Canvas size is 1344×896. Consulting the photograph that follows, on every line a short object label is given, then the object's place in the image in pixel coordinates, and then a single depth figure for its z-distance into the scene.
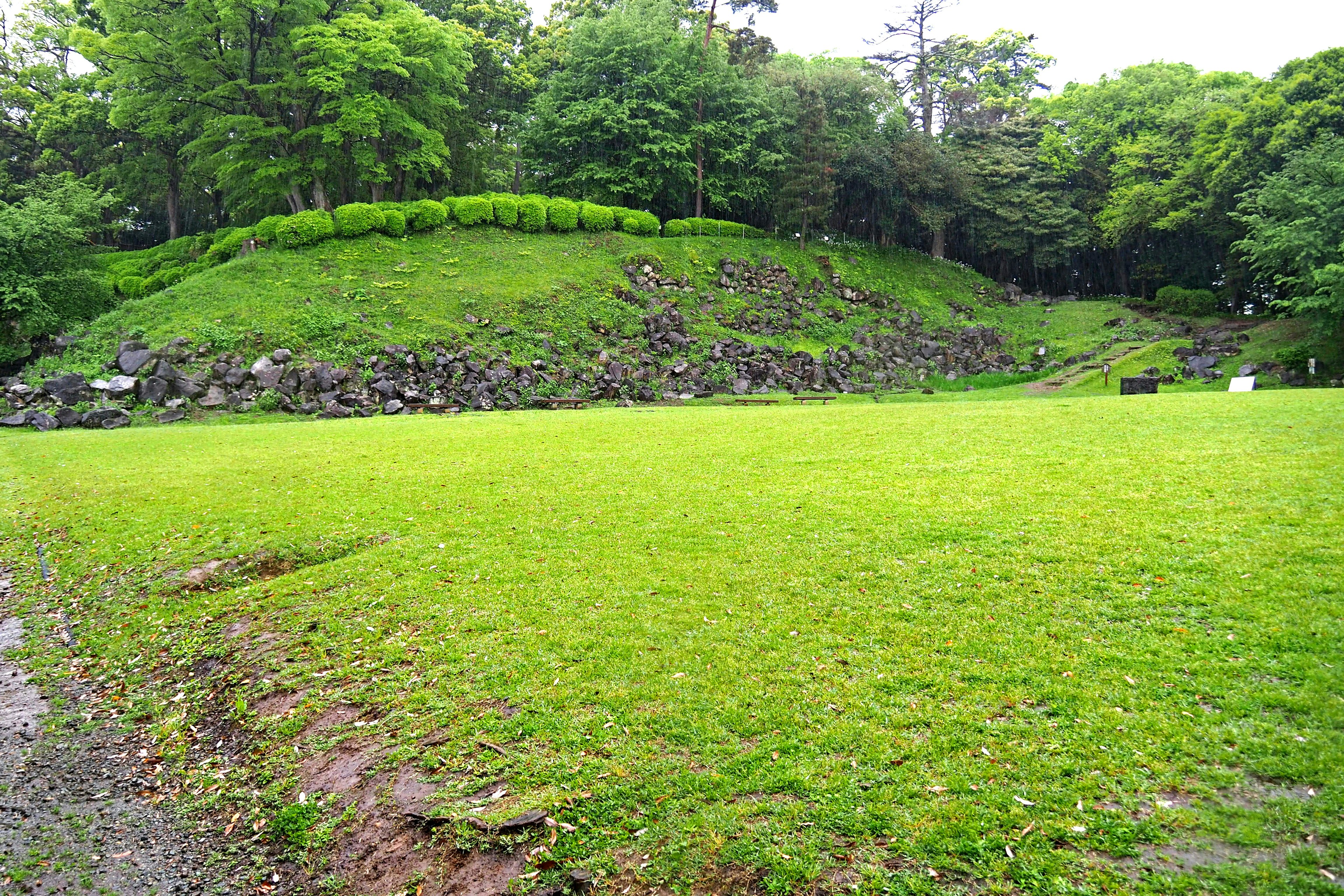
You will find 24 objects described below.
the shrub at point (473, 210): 32.94
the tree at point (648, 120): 37.00
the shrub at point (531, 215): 33.91
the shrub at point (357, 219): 30.08
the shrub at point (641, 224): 36.12
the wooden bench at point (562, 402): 24.77
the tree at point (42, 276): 24.31
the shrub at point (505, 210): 33.53
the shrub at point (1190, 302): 37.06
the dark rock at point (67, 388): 21.48
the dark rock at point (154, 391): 21.75
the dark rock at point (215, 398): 22.00
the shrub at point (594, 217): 34.97
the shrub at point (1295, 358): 26.30
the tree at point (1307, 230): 24.75
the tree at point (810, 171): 36.50
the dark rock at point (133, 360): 22.55
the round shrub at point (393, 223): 30.95
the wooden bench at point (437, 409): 23.48
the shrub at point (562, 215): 34.50
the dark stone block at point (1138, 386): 24.08
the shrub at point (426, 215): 31.84
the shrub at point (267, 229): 29.22
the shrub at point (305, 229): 29.03
